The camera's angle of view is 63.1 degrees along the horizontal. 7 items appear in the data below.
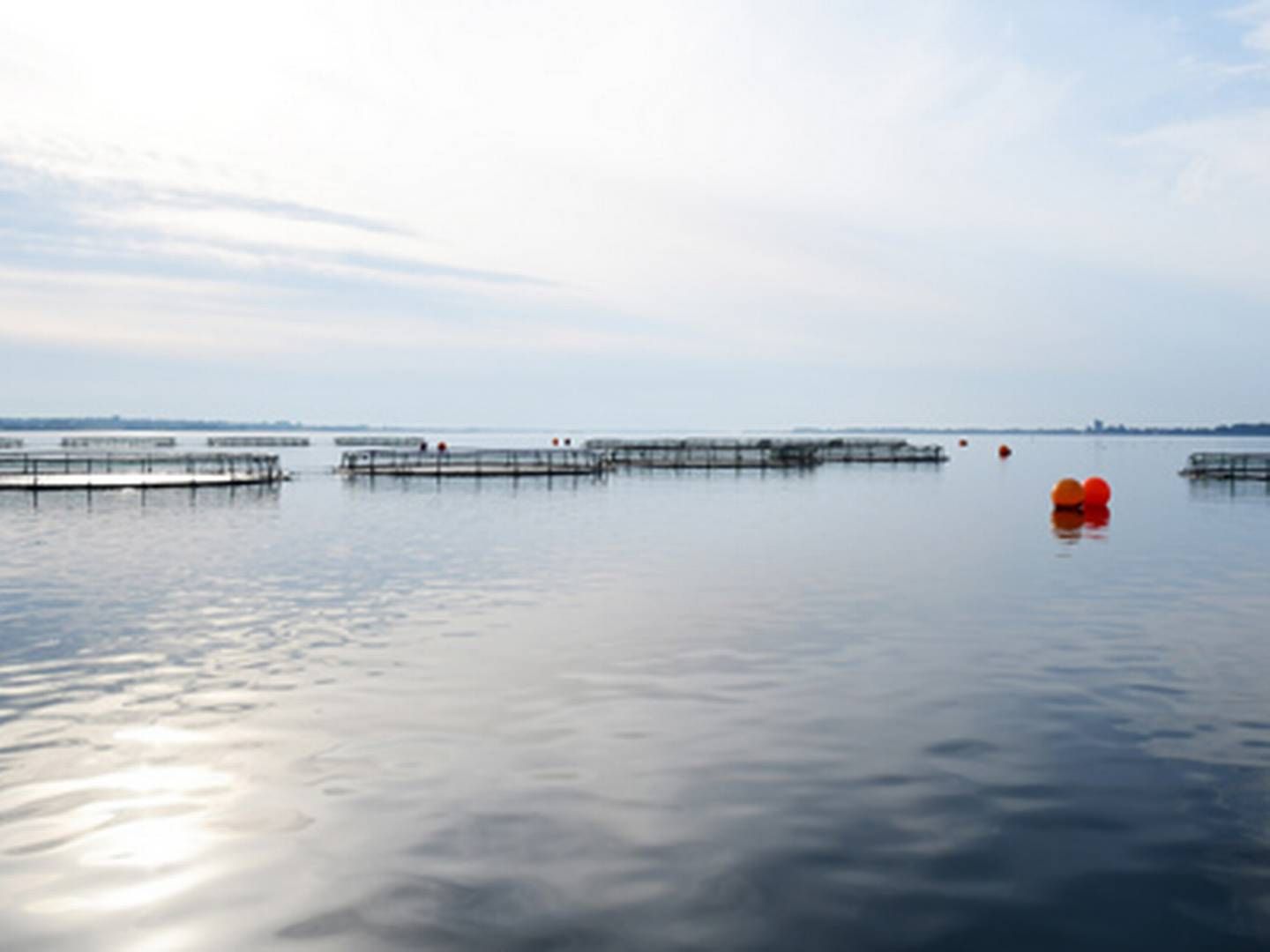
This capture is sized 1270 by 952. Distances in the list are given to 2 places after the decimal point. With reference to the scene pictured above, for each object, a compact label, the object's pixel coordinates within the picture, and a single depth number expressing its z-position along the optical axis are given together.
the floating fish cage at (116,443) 166.50
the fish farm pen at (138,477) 65.11
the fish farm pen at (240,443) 184.04
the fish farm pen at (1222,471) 86.50
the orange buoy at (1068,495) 52.56
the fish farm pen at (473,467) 78.94
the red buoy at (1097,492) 53.75
